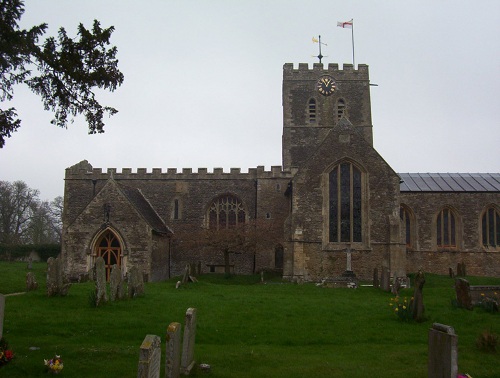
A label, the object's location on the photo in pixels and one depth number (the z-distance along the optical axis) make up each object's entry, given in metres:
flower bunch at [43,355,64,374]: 7.54
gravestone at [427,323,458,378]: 6.21
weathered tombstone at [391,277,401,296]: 17.70
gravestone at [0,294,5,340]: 7.49
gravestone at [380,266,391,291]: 18.53
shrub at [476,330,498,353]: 9.40
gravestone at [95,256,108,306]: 13.29
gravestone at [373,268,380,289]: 20.41
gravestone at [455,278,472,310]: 13.41
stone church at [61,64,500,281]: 24.16
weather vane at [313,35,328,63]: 39.31
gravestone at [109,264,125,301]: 14.23
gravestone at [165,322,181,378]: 6.90
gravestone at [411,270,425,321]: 12.13
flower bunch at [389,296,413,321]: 12.21
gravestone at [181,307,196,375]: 7.73
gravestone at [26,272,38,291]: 17.09
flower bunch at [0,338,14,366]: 7.23
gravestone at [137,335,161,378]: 5.73
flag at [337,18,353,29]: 38.12
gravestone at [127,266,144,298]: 15.08
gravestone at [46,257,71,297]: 14.46
